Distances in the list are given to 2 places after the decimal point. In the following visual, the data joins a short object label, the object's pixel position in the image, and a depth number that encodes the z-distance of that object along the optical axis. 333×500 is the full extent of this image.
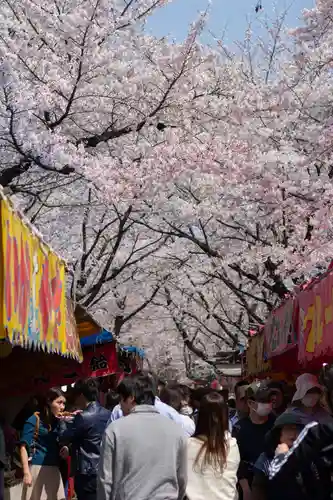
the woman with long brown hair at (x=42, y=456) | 8.39
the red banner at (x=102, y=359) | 13.48
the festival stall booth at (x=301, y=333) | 6.91
